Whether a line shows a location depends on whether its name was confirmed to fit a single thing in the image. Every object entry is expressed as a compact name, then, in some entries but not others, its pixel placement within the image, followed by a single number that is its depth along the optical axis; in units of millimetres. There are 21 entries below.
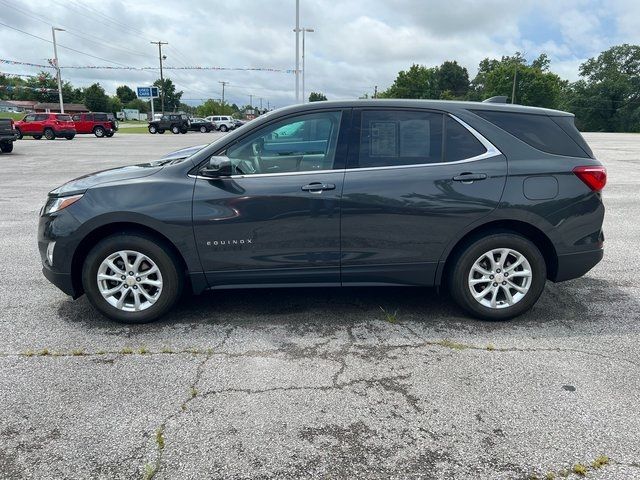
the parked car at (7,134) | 19688
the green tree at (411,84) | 90831
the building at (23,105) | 103400
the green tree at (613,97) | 72250
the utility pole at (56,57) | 48394
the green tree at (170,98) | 113900
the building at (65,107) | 78562
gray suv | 3688
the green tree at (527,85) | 84812
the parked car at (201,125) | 53375
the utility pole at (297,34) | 33194
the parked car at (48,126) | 32500
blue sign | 64438
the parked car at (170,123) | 45969
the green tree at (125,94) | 143250
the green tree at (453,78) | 117812
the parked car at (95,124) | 37812
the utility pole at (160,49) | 73625
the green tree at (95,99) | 98981
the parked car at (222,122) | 55744
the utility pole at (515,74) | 76219
